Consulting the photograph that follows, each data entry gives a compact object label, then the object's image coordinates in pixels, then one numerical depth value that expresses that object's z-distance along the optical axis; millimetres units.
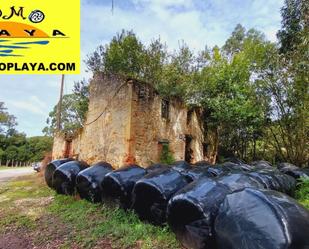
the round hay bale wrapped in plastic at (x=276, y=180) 4996
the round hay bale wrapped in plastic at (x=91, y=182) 5348
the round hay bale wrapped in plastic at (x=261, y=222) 2186
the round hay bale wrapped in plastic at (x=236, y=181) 3540
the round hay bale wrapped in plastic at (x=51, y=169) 6922
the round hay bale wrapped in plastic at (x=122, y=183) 4648
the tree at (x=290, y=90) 11234
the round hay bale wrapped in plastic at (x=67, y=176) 6133
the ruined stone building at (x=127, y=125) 7812
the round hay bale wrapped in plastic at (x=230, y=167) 5995
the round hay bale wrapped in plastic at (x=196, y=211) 3010
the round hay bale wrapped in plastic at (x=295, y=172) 7291
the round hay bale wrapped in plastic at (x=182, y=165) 6114
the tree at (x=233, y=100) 11479
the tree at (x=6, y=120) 36312
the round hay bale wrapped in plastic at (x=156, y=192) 3961
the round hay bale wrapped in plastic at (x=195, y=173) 4646
